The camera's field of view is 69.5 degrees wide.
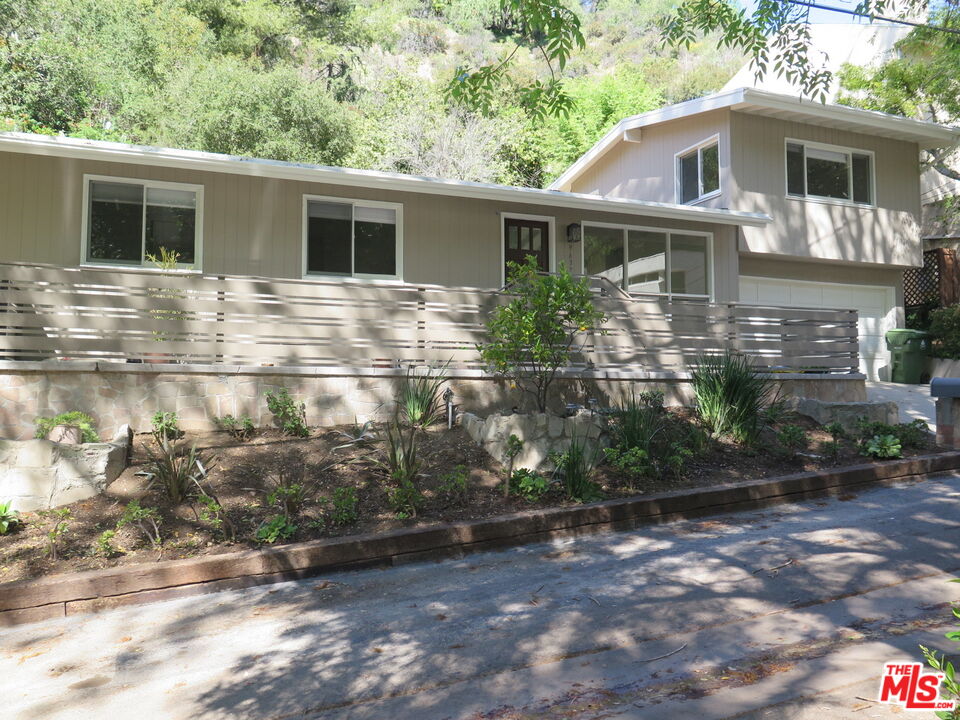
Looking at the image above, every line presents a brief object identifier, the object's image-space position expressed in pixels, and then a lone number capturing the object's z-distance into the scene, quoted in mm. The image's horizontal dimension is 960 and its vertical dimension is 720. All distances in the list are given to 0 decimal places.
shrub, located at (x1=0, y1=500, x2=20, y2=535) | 5039
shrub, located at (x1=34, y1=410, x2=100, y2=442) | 6359
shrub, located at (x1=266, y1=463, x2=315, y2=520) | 5348
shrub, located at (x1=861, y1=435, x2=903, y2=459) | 7363
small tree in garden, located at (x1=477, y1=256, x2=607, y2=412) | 7113
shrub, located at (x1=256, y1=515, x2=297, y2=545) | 5059
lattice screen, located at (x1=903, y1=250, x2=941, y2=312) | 15836
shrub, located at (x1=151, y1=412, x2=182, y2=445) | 6664
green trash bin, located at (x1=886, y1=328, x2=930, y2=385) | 13805
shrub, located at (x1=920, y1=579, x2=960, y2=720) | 1516
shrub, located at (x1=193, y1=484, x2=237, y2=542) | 5086
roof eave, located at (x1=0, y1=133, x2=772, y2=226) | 8617
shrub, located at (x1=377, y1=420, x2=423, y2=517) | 5574
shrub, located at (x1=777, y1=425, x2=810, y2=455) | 7523
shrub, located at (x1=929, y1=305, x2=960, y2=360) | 13555
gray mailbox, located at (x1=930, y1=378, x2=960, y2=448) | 7887
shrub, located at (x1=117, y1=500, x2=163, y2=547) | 5023
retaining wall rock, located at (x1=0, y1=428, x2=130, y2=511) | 5355
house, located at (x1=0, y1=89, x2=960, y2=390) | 8203
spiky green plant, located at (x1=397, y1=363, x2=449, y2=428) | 7562
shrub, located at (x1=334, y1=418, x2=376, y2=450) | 6820
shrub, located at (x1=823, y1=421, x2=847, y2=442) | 8023
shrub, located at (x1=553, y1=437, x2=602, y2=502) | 6086
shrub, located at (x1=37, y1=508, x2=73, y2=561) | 4784
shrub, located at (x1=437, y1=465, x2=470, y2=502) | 5902
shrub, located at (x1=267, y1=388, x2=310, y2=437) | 7438
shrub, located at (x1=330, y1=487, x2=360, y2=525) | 5332
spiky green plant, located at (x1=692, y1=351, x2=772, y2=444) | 7676
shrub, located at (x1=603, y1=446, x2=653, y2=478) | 6410
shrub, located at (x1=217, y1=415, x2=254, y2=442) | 7121
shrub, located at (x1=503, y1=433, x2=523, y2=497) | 6191
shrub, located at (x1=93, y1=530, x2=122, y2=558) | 4777
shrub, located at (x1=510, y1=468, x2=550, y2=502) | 6020
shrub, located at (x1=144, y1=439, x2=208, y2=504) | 5496
